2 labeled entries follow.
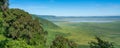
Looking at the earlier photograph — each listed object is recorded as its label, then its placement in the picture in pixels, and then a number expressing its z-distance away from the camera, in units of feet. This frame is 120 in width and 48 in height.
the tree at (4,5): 63.62
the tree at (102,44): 55.89
